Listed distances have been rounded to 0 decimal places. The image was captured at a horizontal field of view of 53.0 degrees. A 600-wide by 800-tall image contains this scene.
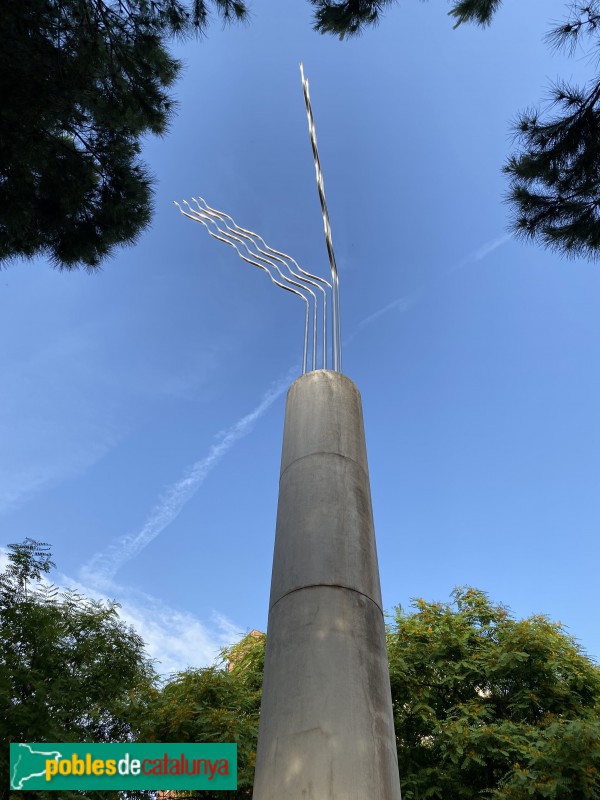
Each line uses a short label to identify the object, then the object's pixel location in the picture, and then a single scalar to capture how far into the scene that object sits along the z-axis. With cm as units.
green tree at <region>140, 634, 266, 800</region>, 772
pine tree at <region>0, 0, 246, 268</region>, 575
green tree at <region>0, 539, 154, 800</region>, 663
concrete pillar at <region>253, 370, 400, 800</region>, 286
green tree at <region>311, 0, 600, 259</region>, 621
